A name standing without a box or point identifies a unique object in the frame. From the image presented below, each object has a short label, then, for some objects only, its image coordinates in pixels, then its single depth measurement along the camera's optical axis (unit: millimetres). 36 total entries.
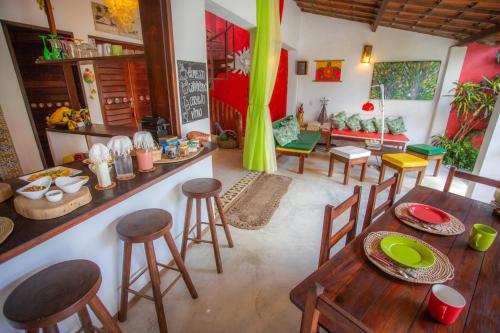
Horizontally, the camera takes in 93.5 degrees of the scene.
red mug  740
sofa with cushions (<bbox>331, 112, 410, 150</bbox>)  4683
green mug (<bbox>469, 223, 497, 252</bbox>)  1059
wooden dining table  765
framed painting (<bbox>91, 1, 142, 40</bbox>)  3288
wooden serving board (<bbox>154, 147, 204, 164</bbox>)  1710
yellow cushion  3232
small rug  2611
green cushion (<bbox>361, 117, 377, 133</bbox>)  5023
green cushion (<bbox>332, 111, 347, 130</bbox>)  5223
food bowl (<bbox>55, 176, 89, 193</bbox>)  1132
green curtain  3357
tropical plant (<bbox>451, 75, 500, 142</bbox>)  4059
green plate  991
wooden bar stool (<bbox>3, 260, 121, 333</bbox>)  821
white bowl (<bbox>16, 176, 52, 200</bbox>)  1060
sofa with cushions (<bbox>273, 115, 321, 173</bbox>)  3918
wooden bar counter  979
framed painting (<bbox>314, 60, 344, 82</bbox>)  5346
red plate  1302
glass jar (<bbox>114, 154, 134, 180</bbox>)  1438
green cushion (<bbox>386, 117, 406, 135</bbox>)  4871
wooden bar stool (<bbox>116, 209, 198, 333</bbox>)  1292
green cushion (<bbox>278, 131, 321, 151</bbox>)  3949
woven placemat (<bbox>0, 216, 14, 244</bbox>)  889
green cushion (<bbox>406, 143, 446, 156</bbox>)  3565
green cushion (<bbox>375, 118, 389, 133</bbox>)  5002
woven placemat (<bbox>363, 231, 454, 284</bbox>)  915
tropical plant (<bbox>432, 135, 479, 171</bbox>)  4266
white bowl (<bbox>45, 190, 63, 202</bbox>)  1061
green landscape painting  4664
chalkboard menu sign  2018
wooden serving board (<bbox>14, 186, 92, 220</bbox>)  1013
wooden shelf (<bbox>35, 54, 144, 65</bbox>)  1870
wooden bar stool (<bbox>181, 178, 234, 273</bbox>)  1767
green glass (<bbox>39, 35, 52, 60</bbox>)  2470
